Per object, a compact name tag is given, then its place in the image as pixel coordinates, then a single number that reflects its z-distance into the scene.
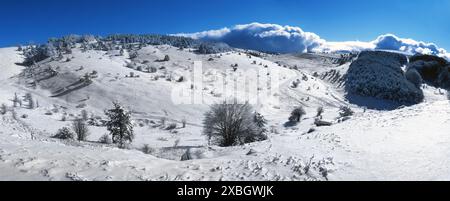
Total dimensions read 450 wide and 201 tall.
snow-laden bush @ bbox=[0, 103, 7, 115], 65.82
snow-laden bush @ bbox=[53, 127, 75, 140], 47.56
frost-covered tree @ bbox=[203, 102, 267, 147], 41.41
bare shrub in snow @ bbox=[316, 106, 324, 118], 81.12
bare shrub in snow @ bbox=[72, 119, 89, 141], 52.62
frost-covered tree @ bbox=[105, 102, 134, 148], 49.72
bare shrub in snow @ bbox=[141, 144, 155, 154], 35.94
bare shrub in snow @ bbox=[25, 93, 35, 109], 78.44
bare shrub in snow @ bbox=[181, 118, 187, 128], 71.20
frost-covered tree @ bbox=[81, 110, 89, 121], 70.44
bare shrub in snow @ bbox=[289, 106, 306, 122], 74.12
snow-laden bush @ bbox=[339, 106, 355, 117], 70.43
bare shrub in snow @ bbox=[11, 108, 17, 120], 63.68
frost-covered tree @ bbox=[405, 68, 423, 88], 129.12
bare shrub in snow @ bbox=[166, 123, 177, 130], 69.31
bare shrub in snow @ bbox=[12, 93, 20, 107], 78.34
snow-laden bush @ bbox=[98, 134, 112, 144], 50.89
